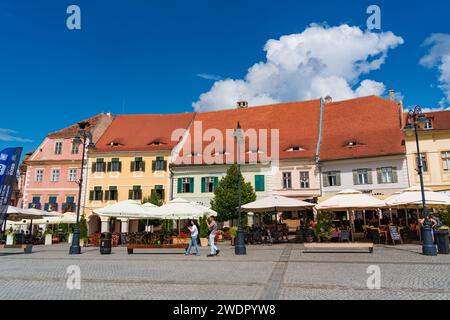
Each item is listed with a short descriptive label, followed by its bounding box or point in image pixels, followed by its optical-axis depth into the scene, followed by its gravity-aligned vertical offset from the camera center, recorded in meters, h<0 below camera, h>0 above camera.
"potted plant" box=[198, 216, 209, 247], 23.00 -0.11
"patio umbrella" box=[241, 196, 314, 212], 21.54 +1.39
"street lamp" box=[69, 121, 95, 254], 18.88 -0.55
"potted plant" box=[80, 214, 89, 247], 23.70 +0.07
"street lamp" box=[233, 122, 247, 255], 17.16 -0.63
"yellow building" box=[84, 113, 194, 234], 38.09 +5.82
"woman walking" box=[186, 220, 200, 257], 17.50 -0.35
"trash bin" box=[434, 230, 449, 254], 15.65 -0.60
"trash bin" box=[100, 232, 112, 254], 18.70 -0.66
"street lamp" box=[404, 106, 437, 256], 14.86 -0.14
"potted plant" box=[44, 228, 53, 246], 30.11 -0.50
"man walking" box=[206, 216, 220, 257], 16.95 -0.61
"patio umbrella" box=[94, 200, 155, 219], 21.27 +1.13
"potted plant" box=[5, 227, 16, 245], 25.98 -0.37
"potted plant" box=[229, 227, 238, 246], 23.52 -0.26
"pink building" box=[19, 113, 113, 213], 39.69 +6.19
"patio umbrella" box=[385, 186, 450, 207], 19.09 +1.46
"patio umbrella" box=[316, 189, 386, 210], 19.44 +1.33
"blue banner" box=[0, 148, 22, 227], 19.86 +3.14
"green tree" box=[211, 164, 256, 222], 31.42 +2.75
